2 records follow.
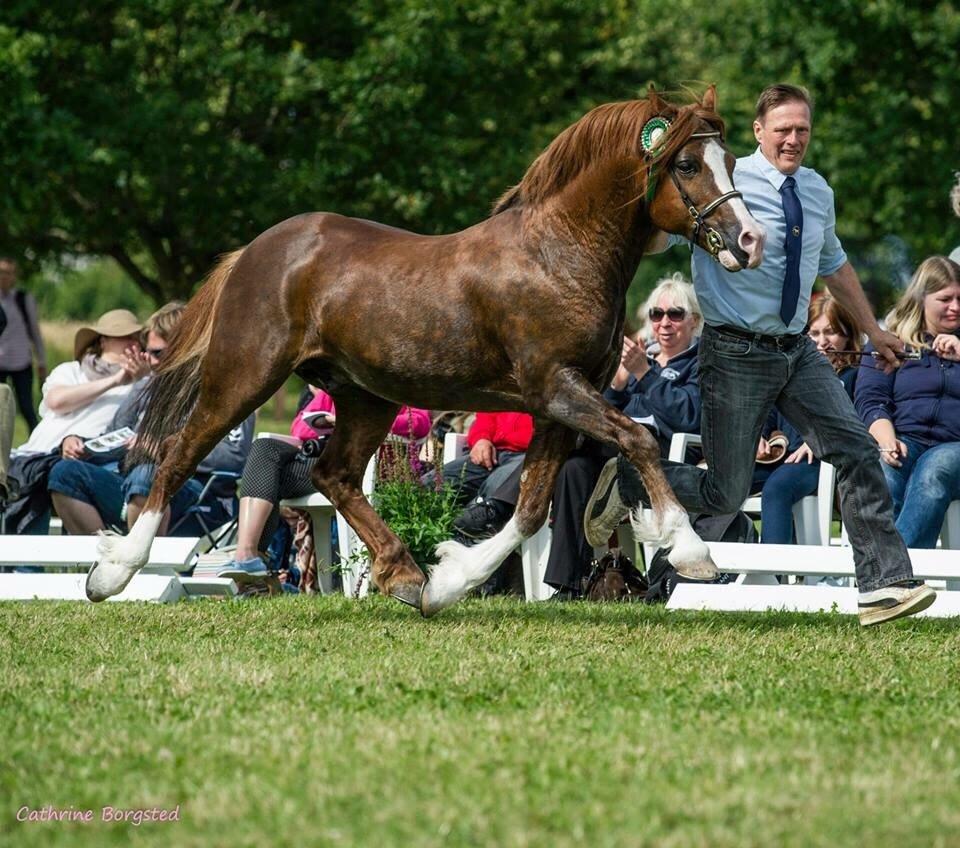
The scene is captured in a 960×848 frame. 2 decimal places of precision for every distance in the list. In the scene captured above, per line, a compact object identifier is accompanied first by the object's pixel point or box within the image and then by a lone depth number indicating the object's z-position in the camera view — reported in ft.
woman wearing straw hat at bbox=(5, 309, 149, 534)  63.98
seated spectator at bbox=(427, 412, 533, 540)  58.18
